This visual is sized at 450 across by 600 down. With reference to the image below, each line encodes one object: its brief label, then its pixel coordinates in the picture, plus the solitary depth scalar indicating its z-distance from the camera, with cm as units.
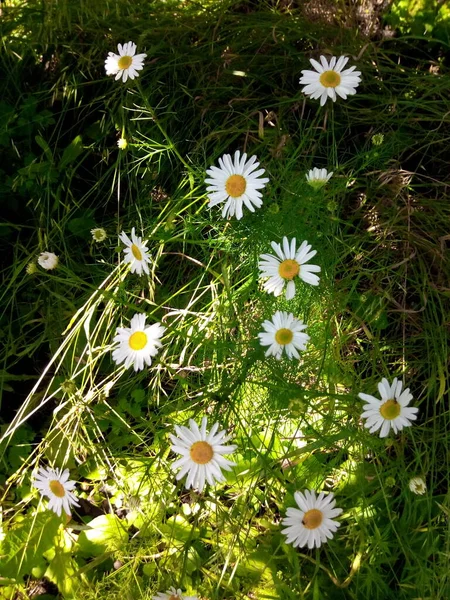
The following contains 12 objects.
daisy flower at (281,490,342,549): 85
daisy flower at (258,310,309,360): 83
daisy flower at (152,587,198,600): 90
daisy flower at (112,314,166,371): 84
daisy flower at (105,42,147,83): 103
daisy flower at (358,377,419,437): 82
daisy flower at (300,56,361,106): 94
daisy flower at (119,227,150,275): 89
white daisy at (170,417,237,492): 81
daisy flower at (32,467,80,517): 93
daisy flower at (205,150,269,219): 90
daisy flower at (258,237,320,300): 86
